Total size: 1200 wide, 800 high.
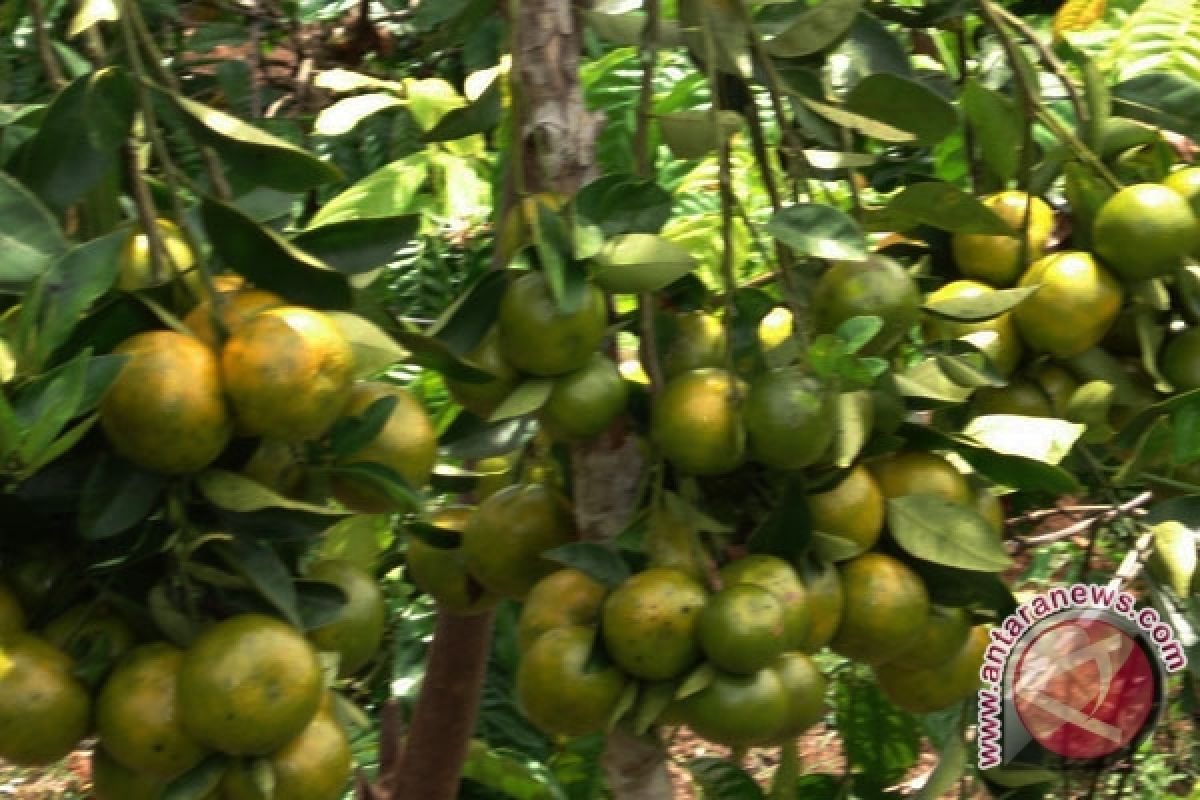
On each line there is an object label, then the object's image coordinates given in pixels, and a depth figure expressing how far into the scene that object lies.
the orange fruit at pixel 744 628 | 2.23
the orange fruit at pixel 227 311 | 2.19
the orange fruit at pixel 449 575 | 2.55
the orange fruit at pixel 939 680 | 2.43
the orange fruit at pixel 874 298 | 2.35
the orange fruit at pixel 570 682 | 2.28
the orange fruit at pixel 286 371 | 2.15
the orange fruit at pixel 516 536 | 2.43
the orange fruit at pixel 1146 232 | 2.40
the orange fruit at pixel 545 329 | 2.30
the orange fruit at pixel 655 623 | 2.26
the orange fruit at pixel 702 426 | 2.28
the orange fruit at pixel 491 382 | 2.36
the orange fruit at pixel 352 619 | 2.32
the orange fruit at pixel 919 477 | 2.35
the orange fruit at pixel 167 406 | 2.14
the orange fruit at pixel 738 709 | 2.26
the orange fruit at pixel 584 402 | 2.33
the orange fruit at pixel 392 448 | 2.29
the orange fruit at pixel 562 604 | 2.33
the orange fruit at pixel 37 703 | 2.16
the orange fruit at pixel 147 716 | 2.17
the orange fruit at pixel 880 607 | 2.31
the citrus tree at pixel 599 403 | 2.18
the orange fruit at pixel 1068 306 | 2.41
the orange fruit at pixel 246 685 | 2.16
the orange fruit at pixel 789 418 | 2.25
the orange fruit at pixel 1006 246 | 2.47
